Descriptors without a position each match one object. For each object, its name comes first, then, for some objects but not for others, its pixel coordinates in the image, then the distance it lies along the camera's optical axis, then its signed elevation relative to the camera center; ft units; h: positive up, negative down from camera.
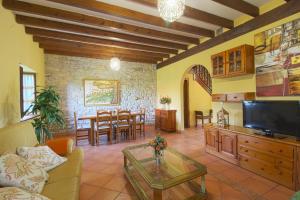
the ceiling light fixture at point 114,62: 12.06 +3.65
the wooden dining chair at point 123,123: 11.55 -2.10
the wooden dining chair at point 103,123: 10.95 -1.95
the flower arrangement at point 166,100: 15.59 +0.00
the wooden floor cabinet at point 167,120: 14.52 -2.33
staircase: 16.69 +3.03
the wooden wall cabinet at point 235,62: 7.81 +2.45
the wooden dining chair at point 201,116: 17.03 -2.24
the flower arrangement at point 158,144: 5.61 -1.96
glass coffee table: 4.46 -2.96
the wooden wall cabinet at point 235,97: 7.95 +0.16
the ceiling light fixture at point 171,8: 4.57 +3.37
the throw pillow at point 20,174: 3.51 -2.13
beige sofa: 3.82 -2.67
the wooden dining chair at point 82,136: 11.08 -3.07
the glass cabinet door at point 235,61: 7.98 +2.48
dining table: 11.06 -1.97
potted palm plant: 7.68 -0.67
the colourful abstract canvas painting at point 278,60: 6.53 +2.14
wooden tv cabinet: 5.53 -2.79
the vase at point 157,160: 5.89 -2.78
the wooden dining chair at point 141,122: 12.85 -2.23
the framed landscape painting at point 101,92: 15.06 +1.05
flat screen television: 5.78 -0.89
